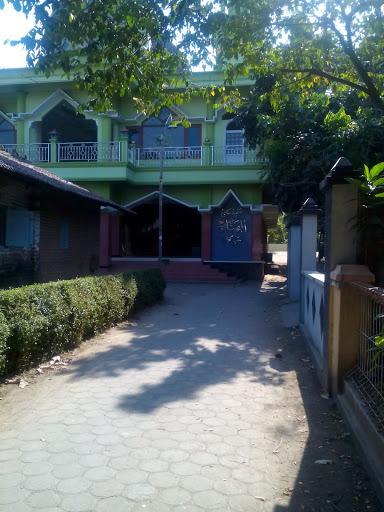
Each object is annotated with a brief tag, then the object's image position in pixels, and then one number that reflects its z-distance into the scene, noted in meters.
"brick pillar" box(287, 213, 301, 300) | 13.29
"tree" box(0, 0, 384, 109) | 6.09
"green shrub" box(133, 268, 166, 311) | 11.31
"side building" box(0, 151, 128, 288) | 11.38
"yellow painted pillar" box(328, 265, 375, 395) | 4.59
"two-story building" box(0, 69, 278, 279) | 20.94
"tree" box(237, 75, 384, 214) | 12.91
